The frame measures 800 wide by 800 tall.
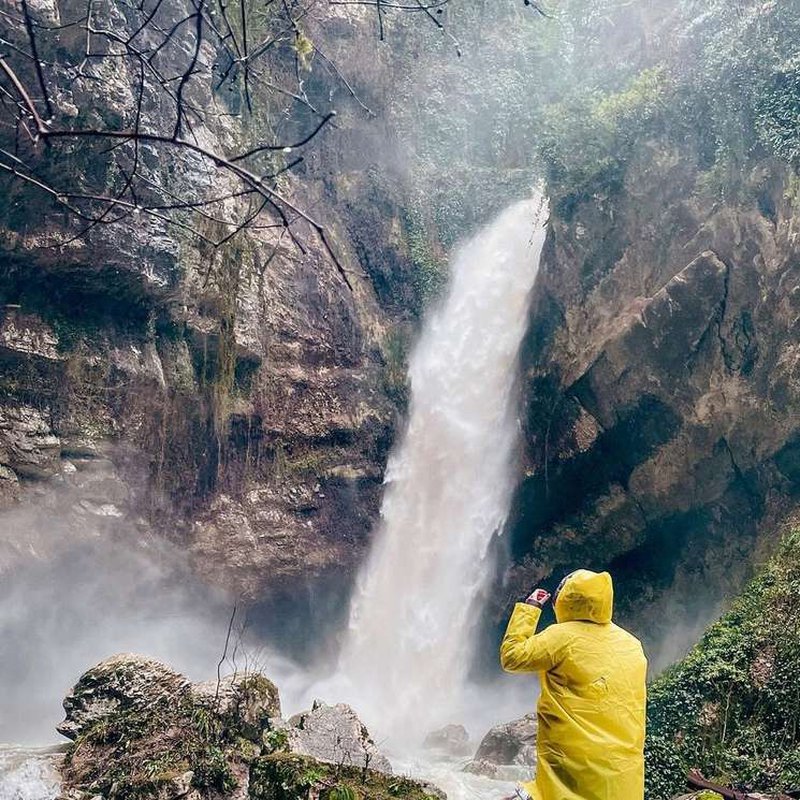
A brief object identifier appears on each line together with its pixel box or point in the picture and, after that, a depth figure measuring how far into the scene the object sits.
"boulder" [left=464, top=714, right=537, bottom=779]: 8.77
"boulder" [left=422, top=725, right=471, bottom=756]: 10.76
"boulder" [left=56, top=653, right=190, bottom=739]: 6.77
